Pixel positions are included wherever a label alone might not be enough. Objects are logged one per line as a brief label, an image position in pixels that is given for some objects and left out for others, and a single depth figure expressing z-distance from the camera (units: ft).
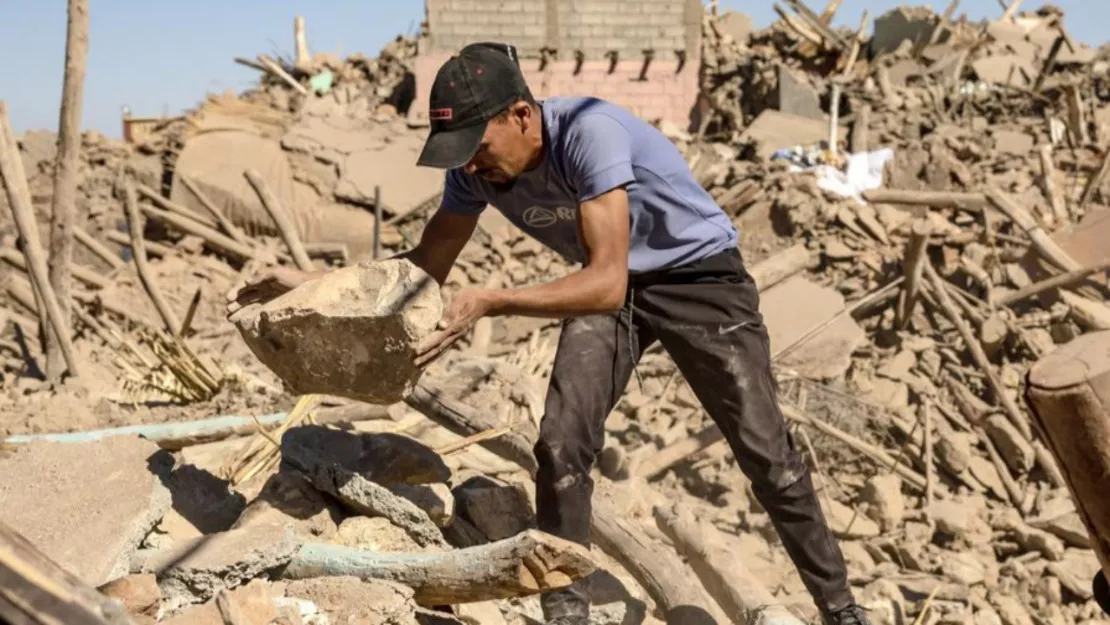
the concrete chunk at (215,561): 10.52
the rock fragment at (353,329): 10.21
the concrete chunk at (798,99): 44.93
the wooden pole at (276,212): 26.91
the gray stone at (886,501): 20.85
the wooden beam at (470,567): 10.37
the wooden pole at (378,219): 36.01
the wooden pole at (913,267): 26.21
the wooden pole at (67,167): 21.58
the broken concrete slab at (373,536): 12.15
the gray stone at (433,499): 13.16
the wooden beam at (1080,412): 7.15
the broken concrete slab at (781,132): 42.24
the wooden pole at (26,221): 21.42
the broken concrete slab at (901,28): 49.57
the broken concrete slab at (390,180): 38.22
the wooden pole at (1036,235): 27.73
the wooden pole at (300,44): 56.54
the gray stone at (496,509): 14.05
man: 11.01
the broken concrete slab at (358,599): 10.53
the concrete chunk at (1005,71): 45.98
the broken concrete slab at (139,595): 9.38
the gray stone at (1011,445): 22.45
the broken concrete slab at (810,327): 25.72
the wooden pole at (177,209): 37.58
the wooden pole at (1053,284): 26.61
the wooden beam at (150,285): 27.27
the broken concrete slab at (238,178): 37.52
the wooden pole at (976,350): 23.31
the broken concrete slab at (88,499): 10.62
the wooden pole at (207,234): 35.96
